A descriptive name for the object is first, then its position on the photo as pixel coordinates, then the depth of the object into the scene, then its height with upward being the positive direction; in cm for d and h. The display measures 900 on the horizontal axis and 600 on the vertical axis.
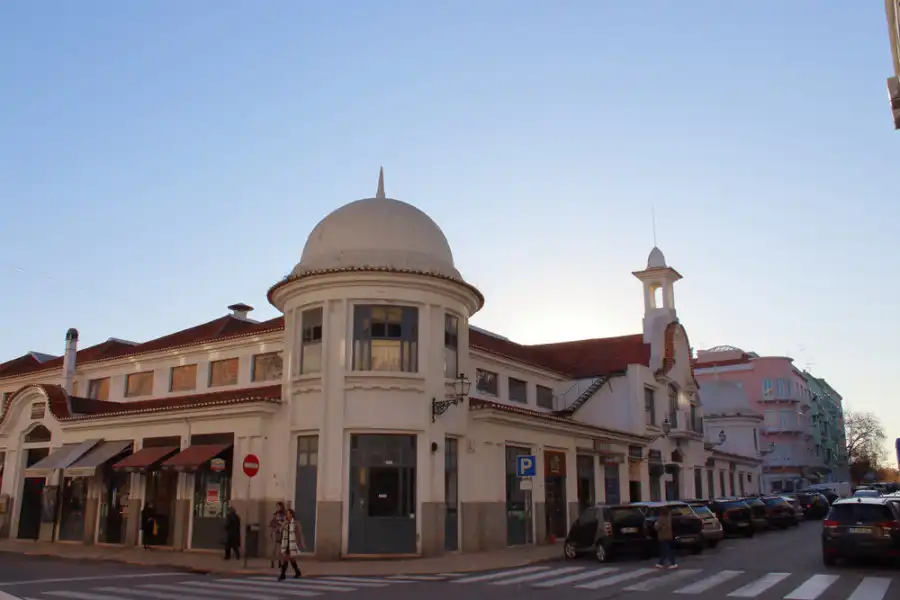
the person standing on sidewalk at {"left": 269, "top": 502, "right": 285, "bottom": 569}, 1892 -133
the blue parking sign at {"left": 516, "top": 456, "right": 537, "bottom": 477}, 2344 +17
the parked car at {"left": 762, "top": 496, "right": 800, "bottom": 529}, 3588 -185
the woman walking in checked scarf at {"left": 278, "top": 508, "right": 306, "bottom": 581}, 1816 -159
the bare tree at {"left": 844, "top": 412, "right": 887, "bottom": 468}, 11229 +505
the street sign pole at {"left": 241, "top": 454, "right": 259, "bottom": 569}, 2045 +16
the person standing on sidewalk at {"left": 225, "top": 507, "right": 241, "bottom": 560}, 2292 -181
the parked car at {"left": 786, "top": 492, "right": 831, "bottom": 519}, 4591 -189
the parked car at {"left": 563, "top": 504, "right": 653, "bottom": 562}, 2153 -166
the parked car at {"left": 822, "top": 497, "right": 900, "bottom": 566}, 1786 -131
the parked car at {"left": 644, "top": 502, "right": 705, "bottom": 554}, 2334 -167
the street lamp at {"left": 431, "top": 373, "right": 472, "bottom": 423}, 2345 +225
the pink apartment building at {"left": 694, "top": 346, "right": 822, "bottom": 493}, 8188 +658
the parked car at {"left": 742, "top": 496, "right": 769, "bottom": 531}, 3262 -175
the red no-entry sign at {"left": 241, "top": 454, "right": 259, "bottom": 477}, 2045 +16
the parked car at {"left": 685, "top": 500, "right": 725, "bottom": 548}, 2531 -173
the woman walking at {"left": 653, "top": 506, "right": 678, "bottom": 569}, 1914 -156
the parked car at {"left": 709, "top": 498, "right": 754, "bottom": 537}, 3123 -180
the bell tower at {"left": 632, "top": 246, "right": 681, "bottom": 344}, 4416 +1057
